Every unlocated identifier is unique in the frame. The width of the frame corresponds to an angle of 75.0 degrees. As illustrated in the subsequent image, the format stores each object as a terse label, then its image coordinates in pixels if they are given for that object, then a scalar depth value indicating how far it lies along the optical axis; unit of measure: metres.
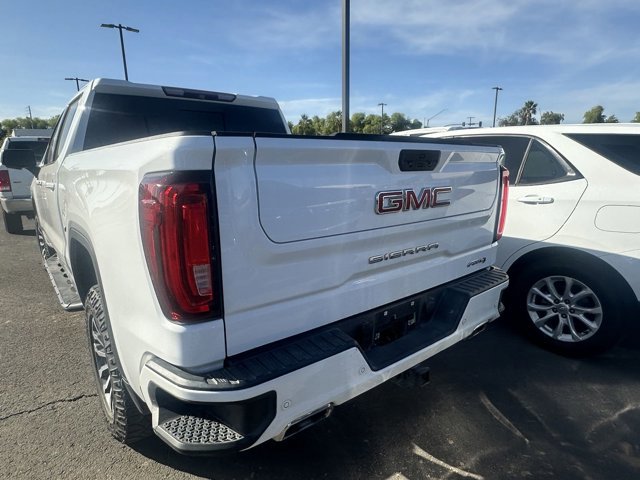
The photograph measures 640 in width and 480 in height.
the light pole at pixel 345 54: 7.26
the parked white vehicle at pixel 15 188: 8.27
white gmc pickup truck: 1.50
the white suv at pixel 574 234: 3.15
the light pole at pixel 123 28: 21.41
